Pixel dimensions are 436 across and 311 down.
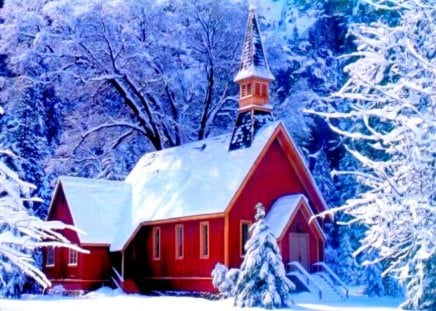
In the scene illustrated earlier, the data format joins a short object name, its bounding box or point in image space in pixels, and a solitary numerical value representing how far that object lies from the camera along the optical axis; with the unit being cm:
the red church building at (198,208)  2811
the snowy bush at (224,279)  2519
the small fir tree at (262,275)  2281
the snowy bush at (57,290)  3309
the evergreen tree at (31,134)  3975
